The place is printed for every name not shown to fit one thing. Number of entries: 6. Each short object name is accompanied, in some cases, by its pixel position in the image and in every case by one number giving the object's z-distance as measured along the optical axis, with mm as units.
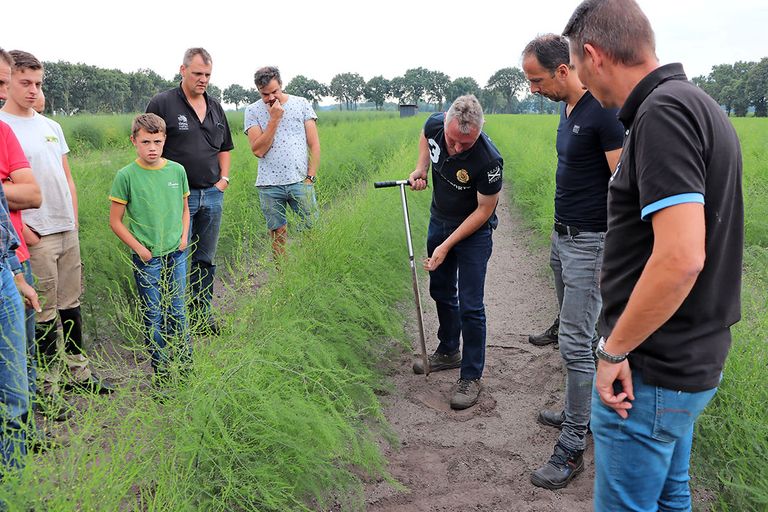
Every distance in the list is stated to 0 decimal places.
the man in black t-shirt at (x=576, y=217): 2377
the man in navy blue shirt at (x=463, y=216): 2895
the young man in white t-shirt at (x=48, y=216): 2848
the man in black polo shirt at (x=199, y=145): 3715
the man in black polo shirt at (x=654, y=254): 1139
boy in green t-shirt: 3010
